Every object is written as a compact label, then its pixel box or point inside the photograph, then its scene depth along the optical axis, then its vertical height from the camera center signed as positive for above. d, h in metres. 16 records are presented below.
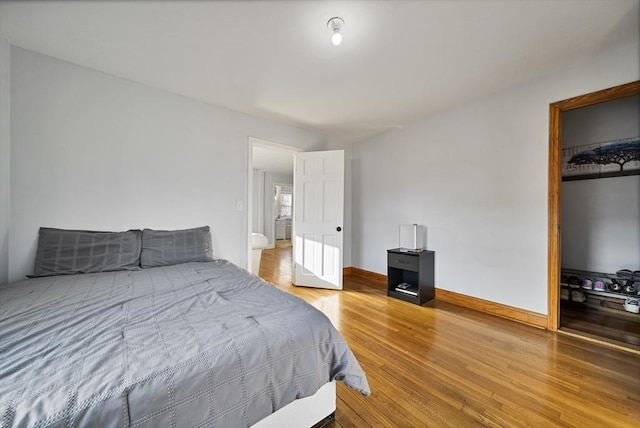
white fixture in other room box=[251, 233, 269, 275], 3.56 -0.48
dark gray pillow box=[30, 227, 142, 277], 1.92 -0.32
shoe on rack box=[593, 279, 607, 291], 2.78 -0.75
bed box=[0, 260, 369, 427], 0.69 -0.50
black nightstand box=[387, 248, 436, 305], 3.04 -0.76
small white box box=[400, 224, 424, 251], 3.29 -0.26
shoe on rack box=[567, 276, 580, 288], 2.94 -0.75
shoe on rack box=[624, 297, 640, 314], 2.53 -0.88
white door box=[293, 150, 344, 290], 3.68 -0.02
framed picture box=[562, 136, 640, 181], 2.67 +0.70
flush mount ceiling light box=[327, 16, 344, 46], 1.66 +1.31
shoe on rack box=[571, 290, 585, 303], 2.91 -0.91
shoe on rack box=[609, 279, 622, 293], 2.68 -0.73
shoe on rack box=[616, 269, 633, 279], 2.62 -0.58
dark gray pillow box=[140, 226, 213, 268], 2.28 -0.32
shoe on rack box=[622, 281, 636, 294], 2.60 -0.72
